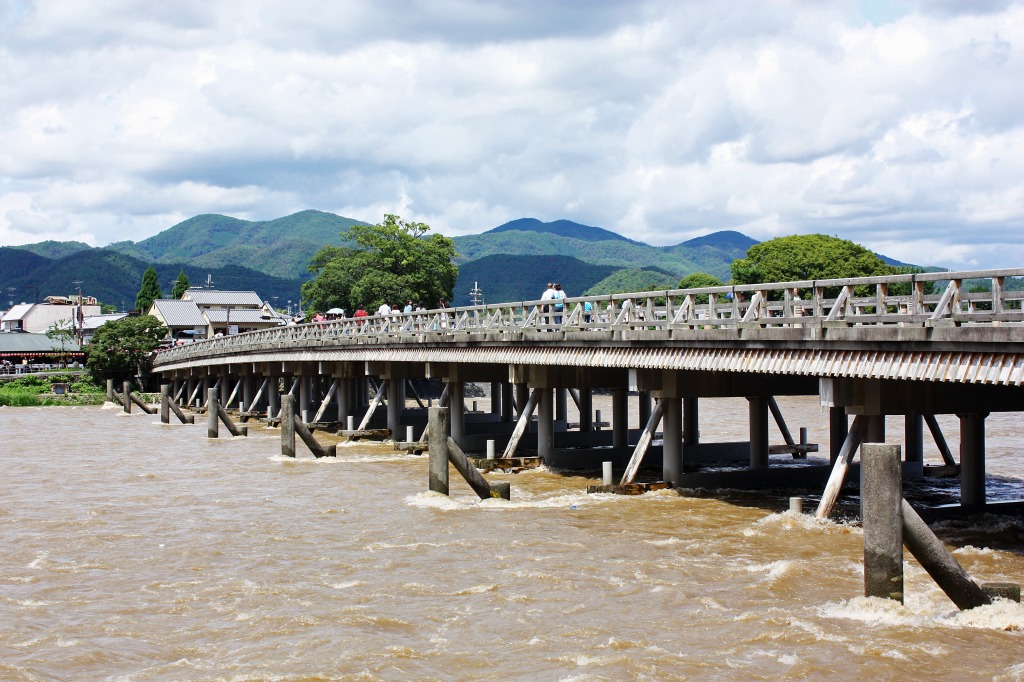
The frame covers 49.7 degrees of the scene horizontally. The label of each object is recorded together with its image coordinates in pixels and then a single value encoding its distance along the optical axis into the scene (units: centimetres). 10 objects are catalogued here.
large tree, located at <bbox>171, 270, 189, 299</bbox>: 15535
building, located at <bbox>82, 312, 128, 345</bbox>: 12700
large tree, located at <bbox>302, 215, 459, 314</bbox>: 9419
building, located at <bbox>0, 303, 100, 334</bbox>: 14950
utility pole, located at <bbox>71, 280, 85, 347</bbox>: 11034
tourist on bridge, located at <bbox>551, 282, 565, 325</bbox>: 2783
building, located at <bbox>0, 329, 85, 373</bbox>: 10744
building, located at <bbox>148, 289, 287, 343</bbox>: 12331
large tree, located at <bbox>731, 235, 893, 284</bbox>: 9088
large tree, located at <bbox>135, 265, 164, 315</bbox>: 15462
